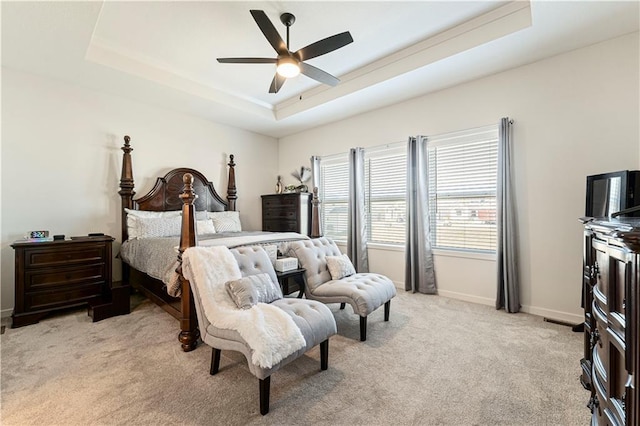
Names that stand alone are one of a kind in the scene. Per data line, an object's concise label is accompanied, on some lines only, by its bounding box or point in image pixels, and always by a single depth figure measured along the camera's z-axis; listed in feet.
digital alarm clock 10.21
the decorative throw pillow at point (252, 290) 6.53
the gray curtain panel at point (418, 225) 13.12
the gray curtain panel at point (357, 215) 15.51
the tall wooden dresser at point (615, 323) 2.54
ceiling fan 7.52
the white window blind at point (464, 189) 11.85
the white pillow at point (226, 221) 15.23
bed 7.97
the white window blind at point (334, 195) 17.08
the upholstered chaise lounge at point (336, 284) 8.32
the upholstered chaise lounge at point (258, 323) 5.33
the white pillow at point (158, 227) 12.48
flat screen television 7.01
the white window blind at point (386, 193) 14.62
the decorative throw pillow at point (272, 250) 9.99
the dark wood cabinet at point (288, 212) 16.97
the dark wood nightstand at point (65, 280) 9.54
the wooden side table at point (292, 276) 8.96
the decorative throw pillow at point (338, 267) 9.77
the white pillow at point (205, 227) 13.76
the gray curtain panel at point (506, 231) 10.75
